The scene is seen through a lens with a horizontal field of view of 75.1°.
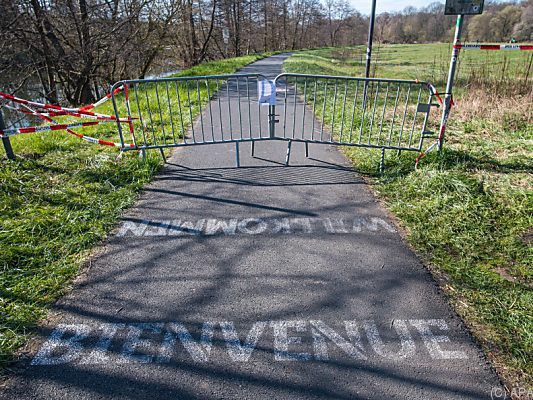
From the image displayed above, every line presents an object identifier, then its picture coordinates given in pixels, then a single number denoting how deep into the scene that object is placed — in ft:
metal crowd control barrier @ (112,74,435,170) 19.22
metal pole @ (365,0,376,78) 25.06
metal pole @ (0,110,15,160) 18.51
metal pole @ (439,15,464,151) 16.29
